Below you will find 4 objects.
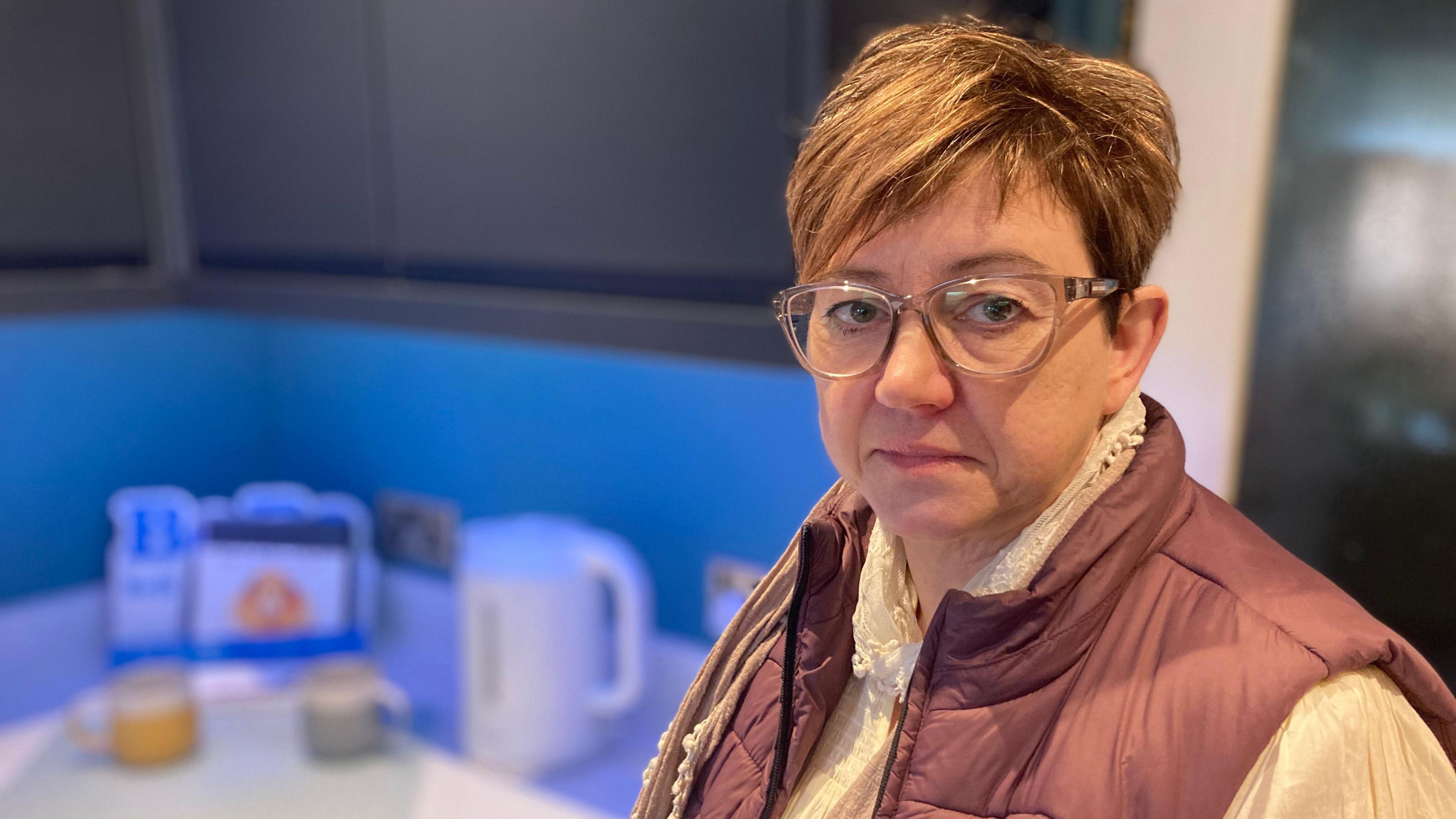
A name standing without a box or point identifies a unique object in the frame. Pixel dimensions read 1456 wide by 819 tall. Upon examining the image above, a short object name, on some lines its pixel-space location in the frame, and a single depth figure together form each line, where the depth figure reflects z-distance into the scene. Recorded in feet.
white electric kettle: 4.52
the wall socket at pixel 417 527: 6.06
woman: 1.69
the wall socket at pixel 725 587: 4.78
